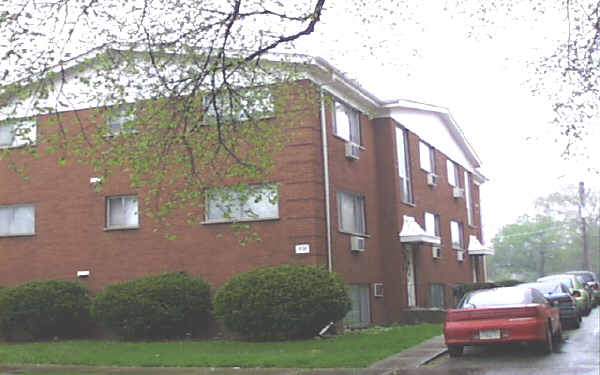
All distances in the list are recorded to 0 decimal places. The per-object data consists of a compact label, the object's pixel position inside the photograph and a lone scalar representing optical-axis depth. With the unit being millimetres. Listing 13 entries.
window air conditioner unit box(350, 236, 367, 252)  21016
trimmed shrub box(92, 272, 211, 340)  18594
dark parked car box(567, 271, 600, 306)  30625
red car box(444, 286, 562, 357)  12891
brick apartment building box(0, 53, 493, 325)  19328
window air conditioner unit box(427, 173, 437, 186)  27953
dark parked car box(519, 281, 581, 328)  19141
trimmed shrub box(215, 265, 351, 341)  16906
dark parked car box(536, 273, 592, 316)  21641
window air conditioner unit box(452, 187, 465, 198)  31875
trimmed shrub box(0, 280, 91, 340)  19766
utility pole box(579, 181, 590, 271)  49200
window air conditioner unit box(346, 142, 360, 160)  21297
